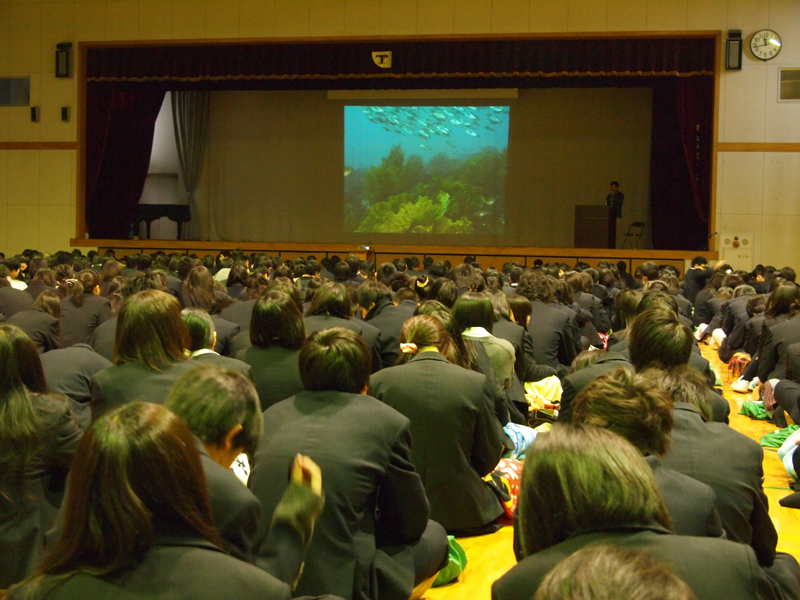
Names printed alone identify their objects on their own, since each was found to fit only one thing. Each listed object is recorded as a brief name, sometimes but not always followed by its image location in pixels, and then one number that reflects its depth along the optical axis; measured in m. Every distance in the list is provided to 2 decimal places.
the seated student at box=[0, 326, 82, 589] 2.70
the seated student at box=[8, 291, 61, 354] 4.70
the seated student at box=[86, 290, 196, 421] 3.09
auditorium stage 14.57
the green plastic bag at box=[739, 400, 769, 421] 6.50
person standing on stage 15.96
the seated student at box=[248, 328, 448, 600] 2.51
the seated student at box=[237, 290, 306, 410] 3.96
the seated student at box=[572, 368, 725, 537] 2.13
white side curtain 19.00
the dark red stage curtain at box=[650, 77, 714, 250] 14.55
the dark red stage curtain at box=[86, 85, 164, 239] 16.23
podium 15.29
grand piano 16.64
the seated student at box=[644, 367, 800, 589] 2.56
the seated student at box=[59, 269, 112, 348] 6.09
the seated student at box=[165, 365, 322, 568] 1.94
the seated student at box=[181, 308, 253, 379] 3.82
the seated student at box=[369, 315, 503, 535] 3.59
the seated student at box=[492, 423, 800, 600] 1.59
